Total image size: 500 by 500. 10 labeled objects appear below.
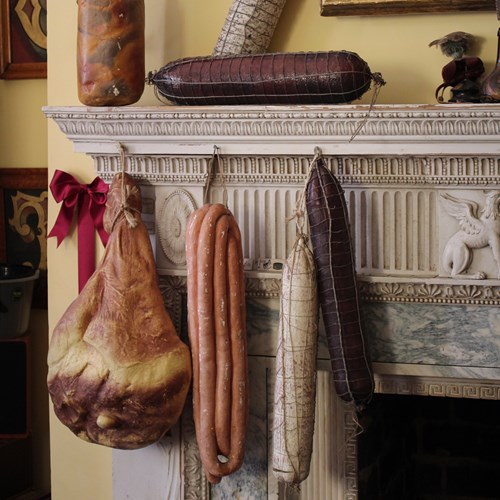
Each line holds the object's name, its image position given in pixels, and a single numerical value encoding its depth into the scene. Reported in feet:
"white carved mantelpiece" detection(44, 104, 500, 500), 10.88
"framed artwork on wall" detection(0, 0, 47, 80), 15.37
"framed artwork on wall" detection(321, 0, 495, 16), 11.23
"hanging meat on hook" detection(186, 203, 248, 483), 11.11
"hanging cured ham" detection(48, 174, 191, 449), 11.07
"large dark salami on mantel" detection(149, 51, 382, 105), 10.74
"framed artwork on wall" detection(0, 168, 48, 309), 15.58
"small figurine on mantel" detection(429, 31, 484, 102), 11.00
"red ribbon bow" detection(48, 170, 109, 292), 12.22
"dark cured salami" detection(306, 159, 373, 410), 10.88
